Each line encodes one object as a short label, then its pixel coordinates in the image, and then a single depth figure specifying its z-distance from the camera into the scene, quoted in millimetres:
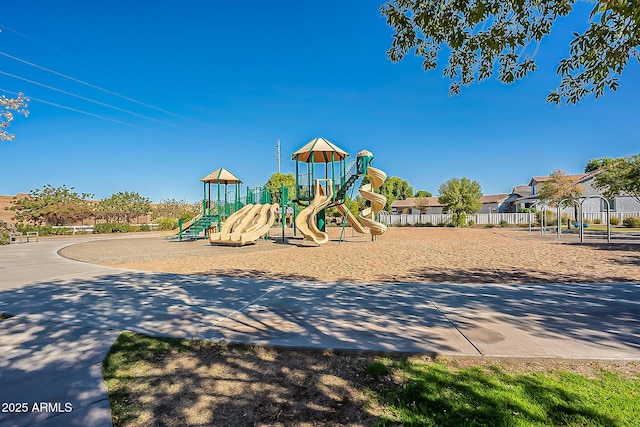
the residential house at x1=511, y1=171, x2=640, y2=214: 42312
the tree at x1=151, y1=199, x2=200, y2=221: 47222
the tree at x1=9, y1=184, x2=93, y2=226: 34750
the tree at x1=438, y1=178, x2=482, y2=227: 43597
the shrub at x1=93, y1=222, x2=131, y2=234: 35094
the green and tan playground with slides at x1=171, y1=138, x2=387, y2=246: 17781
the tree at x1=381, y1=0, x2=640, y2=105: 4441
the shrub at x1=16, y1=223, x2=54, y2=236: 30578
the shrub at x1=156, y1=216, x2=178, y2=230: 36525
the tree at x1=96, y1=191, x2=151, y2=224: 41531
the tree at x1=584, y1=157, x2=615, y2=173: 65531
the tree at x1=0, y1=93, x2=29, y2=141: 6406
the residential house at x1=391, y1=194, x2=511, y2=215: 61622
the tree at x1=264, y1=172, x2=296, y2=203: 53112
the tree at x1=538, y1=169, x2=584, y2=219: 37906
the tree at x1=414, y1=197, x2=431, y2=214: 58347
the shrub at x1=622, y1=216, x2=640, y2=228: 31953
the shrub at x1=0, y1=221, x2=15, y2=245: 19819
